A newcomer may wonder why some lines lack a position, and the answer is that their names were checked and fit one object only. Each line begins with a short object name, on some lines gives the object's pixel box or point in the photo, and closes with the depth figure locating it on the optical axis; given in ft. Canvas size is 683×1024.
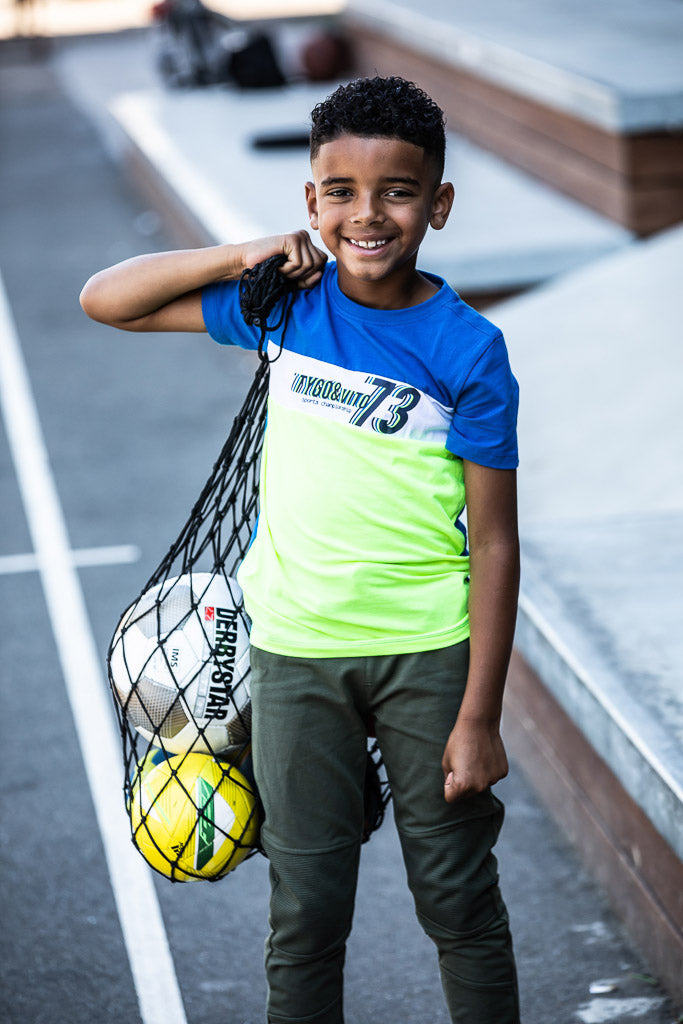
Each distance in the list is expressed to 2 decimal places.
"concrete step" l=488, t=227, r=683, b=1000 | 19.04
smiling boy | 14.07
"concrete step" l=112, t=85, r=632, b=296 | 44.57
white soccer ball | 16.46
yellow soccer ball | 16.30
